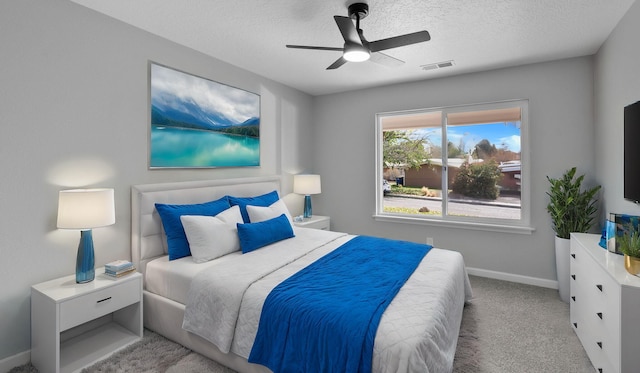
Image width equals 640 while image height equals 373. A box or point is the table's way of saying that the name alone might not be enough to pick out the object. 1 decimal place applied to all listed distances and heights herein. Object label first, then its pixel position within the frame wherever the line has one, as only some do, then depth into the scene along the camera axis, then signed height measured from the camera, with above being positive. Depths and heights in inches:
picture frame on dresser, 82.4 -11.1
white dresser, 65.1 -29.2
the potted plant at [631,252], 68.8 -15.1
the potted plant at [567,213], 119.5 -10.7
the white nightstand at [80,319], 75.7 -34.1
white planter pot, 121.0 -31.7
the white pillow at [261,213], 122.4 -10.3
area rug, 80.2 -46.8
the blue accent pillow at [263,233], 107.9 -16.6
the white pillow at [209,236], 99.6 -16.2
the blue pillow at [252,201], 125.9 -5.8
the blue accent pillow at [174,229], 102.1 -13.7
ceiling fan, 81.7 +40.9
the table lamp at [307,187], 173.6 +0.1
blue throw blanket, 59.8 -27.3
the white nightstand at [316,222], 163.6 -19.2
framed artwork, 113.4 +27.0
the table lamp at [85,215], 80.0 -7.2
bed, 59.8 -27.2
